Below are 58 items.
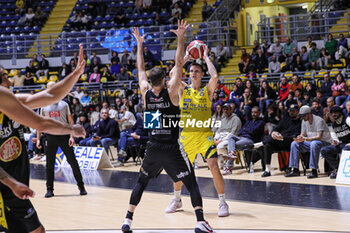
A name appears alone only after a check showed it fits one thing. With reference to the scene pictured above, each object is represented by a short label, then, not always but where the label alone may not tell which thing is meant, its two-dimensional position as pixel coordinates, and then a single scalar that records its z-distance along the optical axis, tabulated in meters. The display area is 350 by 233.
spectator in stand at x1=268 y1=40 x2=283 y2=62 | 17.30
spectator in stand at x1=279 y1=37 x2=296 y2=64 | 16.77
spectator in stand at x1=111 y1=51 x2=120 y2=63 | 19.27
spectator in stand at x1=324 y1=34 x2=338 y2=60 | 16.36
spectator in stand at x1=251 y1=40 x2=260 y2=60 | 17.43
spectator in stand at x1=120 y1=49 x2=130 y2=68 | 19.30
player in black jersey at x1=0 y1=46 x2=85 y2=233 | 3.27
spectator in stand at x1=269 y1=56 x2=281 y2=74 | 16.45
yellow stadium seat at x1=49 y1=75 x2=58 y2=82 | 19.87
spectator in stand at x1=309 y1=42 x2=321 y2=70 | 15.96
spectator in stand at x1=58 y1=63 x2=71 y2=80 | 19.61
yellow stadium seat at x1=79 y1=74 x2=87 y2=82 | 19.50
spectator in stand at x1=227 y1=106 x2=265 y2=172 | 10.96
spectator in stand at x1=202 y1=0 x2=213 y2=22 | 20.83
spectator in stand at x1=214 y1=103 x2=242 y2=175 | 11.35
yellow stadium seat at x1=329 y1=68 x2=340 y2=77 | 14.79
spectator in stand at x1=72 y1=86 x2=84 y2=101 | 17.47
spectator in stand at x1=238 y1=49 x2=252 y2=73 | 17.02
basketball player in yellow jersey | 6.84
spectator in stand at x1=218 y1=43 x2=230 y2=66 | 18.55
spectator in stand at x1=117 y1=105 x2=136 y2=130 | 13.84
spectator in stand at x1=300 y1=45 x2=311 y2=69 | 16.09
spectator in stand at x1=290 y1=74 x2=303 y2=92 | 14.09
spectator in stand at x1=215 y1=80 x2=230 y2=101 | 14.75
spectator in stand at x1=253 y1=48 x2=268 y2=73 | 16.91
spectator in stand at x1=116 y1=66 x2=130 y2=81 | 18.44
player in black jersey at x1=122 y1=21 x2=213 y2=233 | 5.94
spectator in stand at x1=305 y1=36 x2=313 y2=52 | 16.77
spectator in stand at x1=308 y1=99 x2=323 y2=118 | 11.91
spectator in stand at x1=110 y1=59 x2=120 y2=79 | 19.05
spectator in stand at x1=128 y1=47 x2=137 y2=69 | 19.23
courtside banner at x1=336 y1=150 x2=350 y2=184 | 8.95
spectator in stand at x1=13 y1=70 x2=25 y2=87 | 19.56
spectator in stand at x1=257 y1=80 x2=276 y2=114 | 14.23
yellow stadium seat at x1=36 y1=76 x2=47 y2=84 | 19.97
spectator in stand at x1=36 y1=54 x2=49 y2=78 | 20.54
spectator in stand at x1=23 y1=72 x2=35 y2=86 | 19.70
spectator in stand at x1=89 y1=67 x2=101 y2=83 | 18.74
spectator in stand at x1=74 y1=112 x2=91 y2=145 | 14.10
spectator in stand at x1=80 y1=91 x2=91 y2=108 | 17.33
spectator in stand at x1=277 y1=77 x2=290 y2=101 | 14.18
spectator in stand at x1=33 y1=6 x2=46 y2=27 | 24.40
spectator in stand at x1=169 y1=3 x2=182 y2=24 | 21.09
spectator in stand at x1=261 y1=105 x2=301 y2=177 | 10.39
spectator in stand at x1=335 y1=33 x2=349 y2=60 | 15.75
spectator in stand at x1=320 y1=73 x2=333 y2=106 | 13.50
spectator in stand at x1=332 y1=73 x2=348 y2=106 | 12.90
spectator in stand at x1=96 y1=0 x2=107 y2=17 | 23.75
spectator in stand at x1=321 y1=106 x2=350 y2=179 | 9.53
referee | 8.66
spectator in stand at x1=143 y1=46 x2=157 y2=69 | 18.93
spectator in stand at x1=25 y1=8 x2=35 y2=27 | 24.23
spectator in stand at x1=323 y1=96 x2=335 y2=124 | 11.53
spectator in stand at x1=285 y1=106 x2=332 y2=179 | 9.76
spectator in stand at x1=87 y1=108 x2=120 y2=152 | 13.05
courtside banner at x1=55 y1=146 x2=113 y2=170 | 12.40
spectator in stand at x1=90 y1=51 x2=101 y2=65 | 20.04
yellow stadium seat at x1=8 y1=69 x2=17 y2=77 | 21.20
